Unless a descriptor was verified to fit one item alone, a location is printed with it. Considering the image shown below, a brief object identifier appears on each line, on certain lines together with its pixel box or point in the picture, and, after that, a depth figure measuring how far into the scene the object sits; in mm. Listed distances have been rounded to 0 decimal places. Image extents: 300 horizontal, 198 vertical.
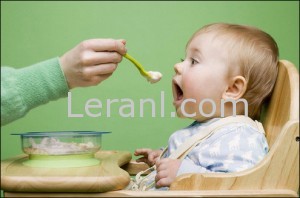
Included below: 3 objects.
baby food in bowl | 909
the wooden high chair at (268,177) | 869
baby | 1042
